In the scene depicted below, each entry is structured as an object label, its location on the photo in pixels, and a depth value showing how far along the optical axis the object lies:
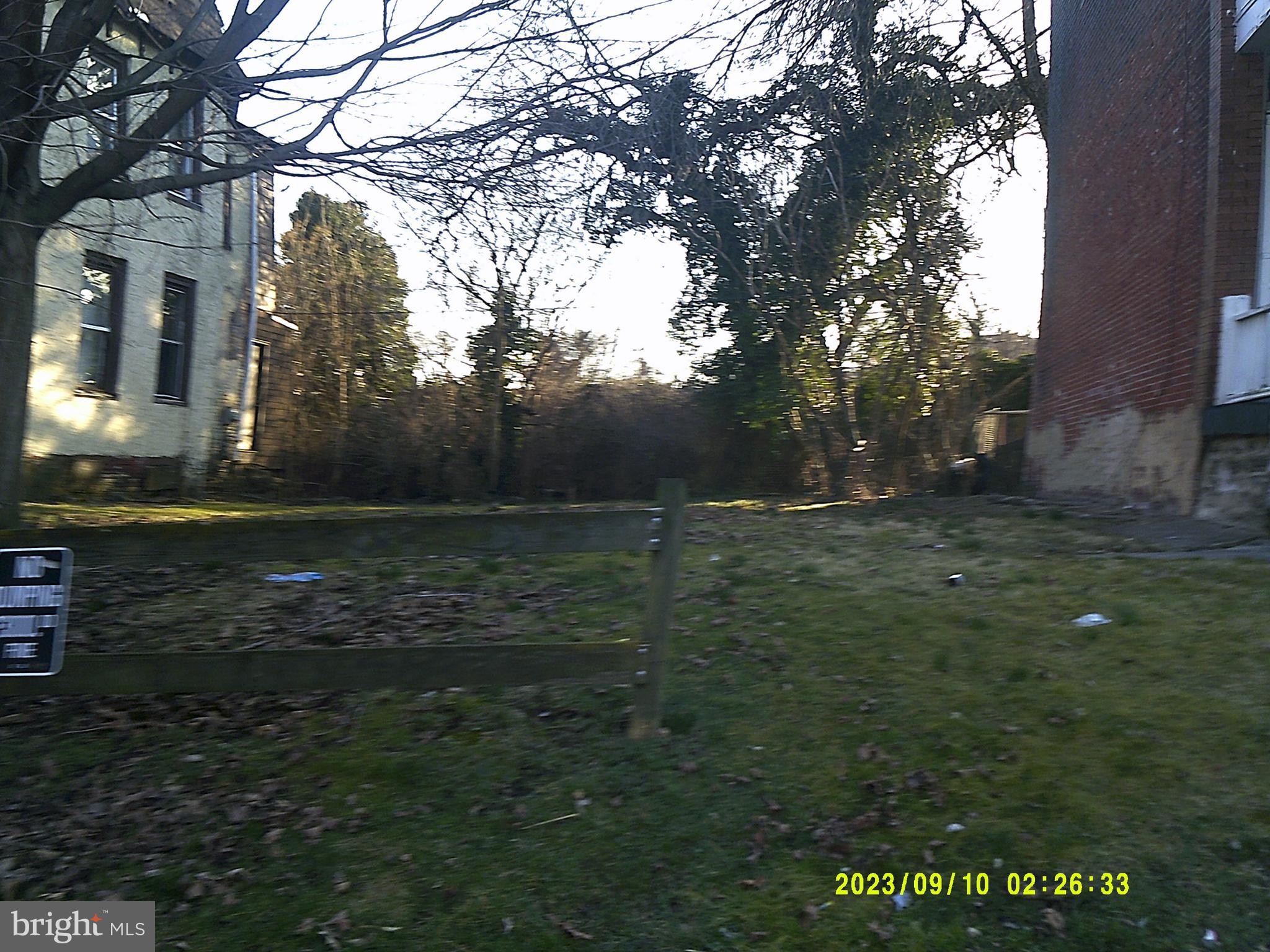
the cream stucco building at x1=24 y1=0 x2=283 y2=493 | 13.73
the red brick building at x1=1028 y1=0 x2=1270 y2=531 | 9.21
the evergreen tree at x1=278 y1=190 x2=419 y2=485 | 17.06
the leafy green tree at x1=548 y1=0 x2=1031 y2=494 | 14.93
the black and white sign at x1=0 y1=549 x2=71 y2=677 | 4.55
